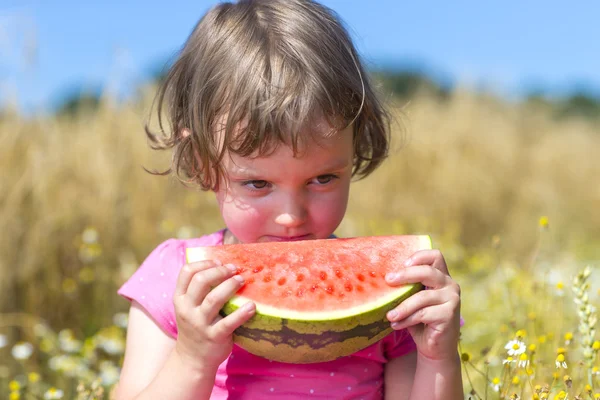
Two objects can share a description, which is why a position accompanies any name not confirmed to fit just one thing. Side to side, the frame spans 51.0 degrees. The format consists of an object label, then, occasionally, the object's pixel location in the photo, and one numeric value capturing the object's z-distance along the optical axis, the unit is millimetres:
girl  1676
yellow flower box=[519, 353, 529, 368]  1929
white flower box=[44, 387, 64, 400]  2386
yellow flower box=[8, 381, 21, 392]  2508
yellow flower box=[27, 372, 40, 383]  2726
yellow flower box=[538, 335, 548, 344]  2445
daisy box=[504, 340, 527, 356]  1959
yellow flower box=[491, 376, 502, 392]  2104
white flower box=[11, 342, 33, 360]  3123
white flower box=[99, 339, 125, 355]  3451
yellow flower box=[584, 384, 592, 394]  1968
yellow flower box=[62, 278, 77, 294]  4117
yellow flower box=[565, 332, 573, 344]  2196
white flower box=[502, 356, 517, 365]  1926
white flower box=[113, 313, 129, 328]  3786
